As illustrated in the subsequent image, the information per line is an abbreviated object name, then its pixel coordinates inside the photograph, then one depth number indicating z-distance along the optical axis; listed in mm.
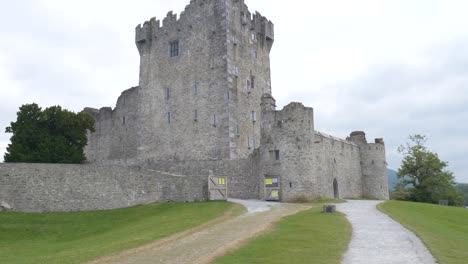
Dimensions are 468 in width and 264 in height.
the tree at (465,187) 155775
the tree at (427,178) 54219
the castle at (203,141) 32094
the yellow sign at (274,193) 37312
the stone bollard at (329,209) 26906
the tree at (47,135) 36406
